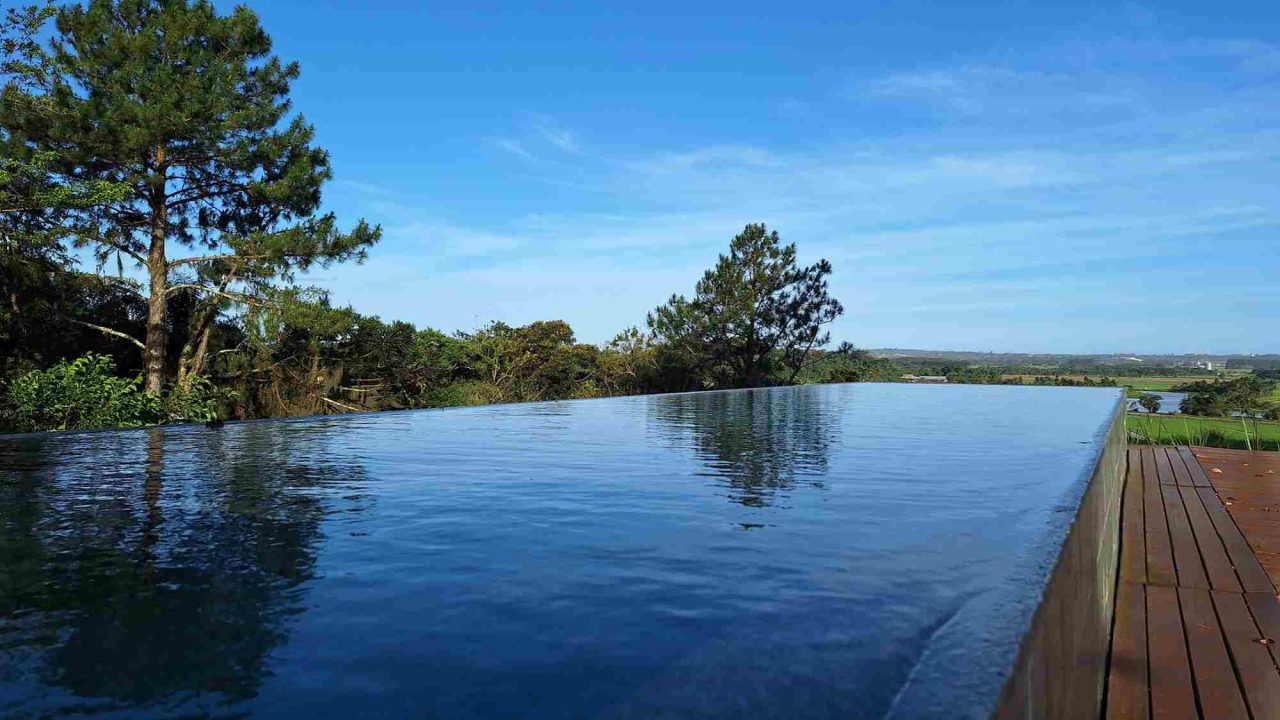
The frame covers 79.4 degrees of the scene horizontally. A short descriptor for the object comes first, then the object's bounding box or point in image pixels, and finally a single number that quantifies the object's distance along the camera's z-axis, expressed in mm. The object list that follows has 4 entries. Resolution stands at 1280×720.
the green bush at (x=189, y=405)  9008
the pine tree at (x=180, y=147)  10164
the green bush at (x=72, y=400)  7430
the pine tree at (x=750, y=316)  18781
